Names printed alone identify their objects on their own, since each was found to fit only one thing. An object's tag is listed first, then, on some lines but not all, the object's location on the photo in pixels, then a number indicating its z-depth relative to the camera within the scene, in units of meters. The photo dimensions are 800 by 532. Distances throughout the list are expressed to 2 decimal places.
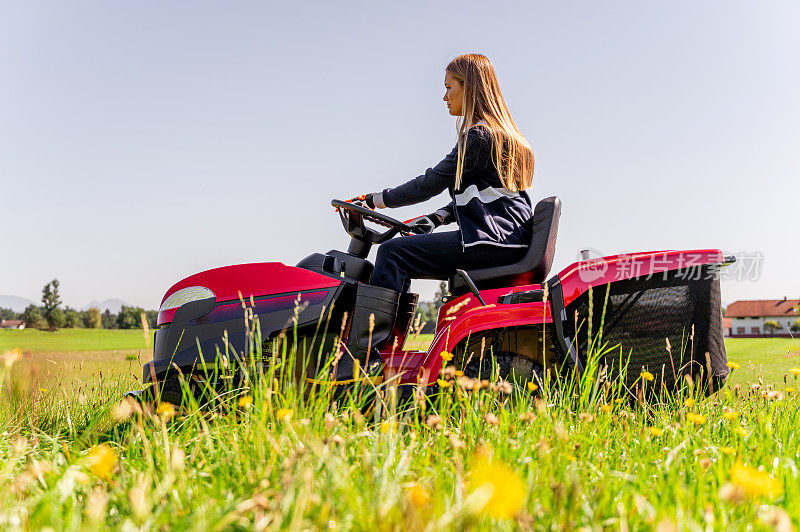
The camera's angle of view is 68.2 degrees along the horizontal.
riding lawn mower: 2.66
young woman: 2.95
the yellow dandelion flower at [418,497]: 1.20
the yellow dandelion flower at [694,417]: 2.08
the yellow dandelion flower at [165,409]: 1.80
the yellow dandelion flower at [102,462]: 1.35
